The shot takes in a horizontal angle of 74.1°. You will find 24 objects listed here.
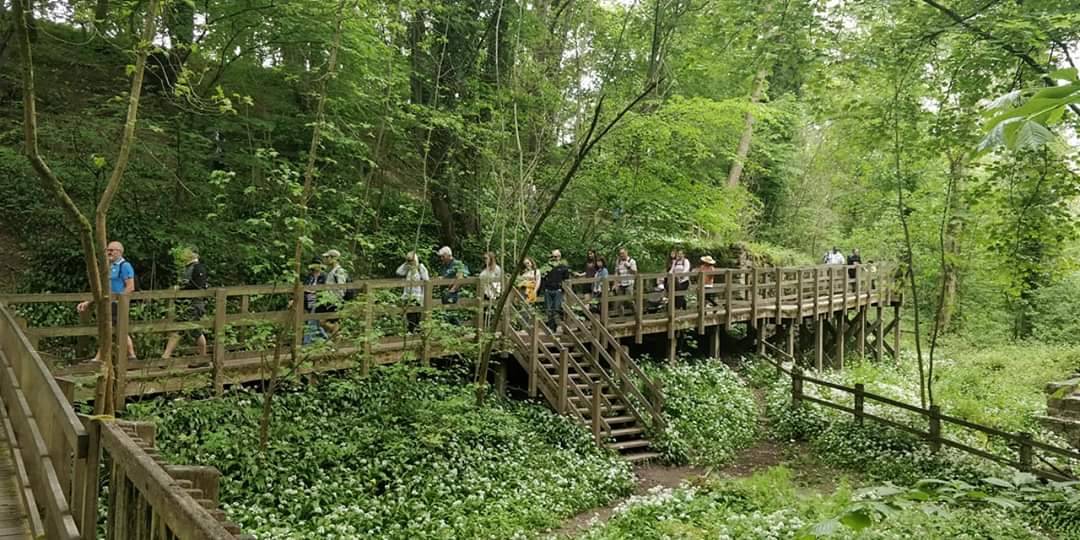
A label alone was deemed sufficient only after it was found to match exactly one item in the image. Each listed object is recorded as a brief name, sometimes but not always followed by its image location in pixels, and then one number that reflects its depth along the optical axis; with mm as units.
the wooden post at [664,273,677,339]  16203
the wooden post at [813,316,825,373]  21172
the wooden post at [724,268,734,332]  17391
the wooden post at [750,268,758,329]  18281
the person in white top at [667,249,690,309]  16733
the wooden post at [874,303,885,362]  24298
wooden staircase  12602
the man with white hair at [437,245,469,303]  12976
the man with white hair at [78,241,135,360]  9266
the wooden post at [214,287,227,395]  9242
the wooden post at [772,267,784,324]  19050
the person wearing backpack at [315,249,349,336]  10781
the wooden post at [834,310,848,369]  22266
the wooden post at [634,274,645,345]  15391
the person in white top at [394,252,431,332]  11598
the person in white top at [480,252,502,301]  12938
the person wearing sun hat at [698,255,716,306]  16641
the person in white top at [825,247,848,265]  23703
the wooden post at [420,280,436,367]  11500
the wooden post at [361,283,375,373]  10453
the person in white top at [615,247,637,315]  16547
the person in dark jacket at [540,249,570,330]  14781
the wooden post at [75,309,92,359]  9336
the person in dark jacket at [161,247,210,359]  9680
